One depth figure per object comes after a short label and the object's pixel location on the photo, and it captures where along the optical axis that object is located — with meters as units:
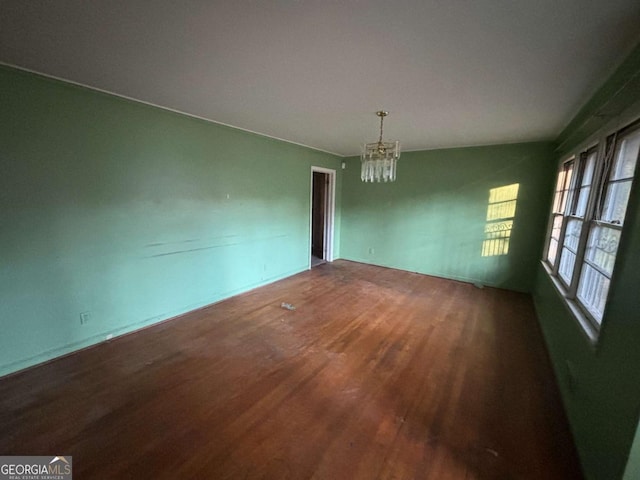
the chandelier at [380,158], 2.65
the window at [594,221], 1.68
